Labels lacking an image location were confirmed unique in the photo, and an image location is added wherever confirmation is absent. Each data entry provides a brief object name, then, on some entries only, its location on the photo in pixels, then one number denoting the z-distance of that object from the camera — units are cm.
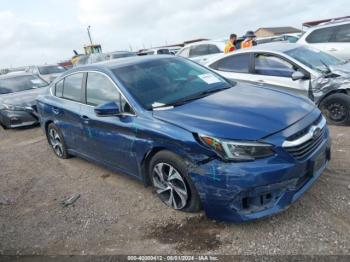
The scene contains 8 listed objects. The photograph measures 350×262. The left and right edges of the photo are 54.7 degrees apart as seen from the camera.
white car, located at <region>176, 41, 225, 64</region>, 1247
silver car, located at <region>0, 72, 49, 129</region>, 880
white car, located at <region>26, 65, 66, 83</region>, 1618
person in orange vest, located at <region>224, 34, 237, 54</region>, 1032
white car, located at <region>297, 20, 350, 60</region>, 858
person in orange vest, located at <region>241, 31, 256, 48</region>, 1021
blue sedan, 300
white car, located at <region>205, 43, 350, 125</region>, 563
